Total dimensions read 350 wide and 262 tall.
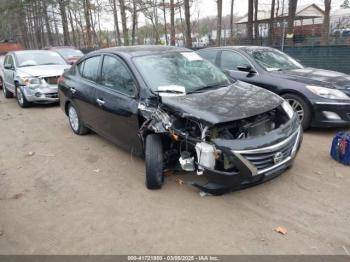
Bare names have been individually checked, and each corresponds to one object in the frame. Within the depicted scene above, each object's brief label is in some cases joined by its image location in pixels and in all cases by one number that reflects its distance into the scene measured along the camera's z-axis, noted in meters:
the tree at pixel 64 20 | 30.70
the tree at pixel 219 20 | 20.78
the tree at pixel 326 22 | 16.02
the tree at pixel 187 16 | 20.73
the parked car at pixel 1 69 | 12.41
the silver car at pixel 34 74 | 9.02
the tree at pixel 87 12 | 28.13
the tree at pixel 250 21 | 18.50
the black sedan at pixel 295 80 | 5.55
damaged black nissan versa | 3.51
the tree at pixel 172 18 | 23.61
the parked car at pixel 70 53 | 15.81
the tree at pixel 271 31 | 18.37
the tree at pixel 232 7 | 29.13
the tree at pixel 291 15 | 15.12
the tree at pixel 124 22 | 24.52
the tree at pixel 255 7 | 25.27
